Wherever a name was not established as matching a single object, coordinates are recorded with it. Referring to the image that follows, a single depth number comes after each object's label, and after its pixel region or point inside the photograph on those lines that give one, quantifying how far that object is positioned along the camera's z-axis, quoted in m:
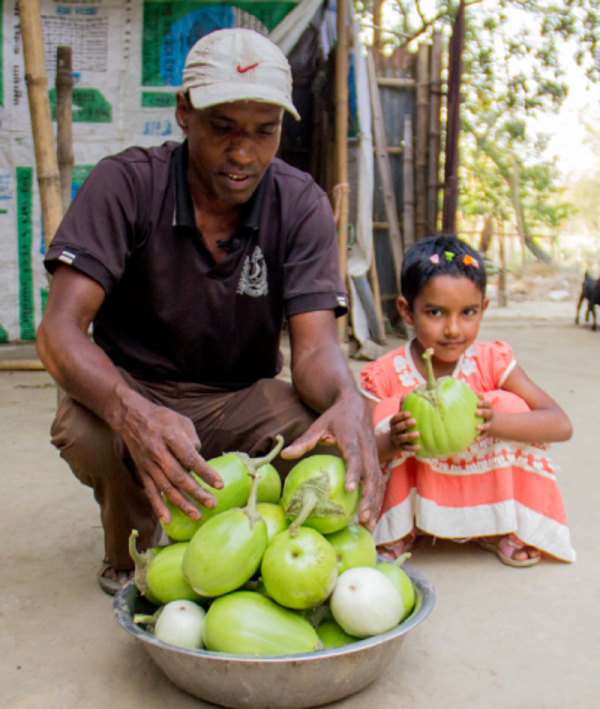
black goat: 8.66
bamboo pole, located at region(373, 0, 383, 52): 11.93
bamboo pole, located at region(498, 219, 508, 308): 12.17
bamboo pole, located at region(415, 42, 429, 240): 7.04
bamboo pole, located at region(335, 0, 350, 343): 4.93
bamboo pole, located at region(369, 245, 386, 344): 6.43
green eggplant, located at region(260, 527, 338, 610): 1.35
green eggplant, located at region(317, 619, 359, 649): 1.44
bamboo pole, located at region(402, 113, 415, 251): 7.09
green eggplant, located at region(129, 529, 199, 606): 1.47
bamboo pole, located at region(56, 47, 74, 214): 3.65
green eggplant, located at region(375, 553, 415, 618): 1.49
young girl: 2.17
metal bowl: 1.29
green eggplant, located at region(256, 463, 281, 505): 1.63
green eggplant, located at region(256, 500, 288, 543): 1.52
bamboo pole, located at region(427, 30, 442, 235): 7.05
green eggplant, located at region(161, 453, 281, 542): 1.53
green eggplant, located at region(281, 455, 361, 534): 1.47
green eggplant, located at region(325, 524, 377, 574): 1.53
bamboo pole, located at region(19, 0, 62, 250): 3.10
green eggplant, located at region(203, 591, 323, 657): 1.31
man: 1.80
